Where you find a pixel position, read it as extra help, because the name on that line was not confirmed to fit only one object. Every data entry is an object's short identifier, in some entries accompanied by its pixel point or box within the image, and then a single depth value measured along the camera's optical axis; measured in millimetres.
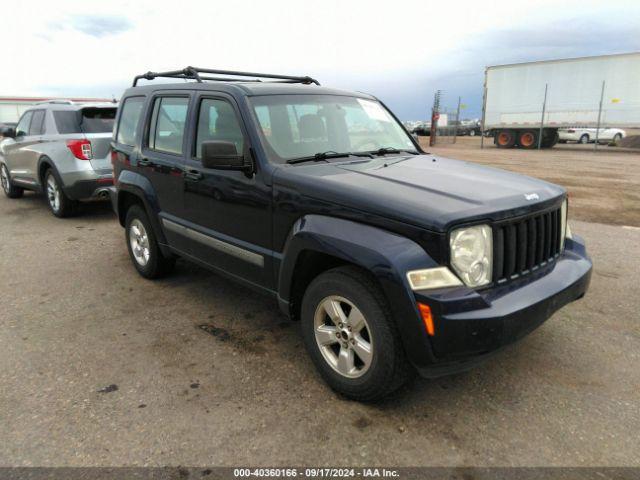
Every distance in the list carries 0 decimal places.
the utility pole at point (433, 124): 28508
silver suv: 7285
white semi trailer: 21562
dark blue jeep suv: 2422
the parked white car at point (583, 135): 28234
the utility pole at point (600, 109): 22000
